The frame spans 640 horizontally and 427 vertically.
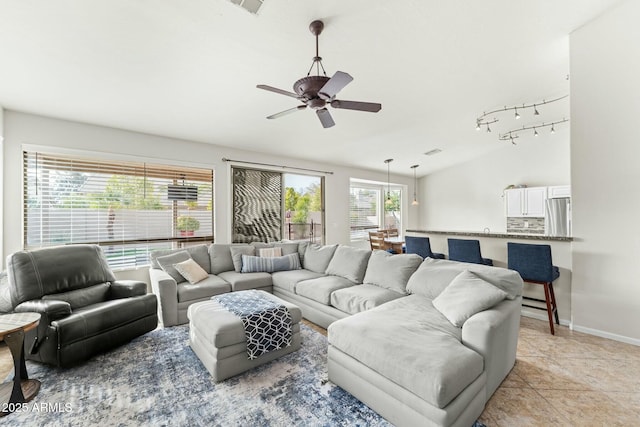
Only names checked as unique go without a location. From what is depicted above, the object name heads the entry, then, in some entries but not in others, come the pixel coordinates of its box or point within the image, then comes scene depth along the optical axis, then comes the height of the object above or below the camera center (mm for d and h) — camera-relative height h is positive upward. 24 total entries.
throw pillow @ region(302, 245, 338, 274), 4027 -628
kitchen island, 3160 -517
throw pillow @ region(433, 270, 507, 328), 1997 -637
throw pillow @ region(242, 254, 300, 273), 4066 -718
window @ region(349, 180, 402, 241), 7402 +222
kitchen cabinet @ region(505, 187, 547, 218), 5988 +290
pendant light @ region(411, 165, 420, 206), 8609 +954
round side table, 1786 -960
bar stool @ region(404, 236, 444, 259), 4176 -489
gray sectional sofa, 1515 -823
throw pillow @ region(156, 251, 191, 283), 3562 -622
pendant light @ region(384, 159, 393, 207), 7795 +648
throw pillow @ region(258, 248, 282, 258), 4293 -567
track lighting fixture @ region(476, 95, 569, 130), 4401 +1760
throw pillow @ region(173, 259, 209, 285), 3535 -708
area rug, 1703 -1256
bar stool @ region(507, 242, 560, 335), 2934 -581
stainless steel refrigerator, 5305 -43
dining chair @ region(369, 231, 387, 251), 5595 -541
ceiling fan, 1974 +956
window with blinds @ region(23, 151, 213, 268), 3441 +187
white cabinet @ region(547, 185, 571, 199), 5630 +471
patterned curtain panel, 5074 +217
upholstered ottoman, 2082 -1012
